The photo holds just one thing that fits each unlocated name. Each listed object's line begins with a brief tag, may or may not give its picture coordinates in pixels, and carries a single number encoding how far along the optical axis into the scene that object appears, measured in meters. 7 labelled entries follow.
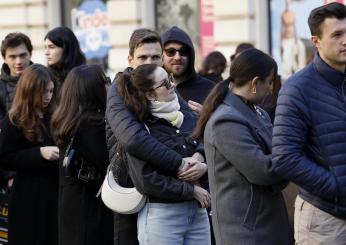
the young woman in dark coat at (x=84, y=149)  8.64
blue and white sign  24.27
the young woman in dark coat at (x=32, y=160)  9.68
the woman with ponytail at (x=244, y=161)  6.57
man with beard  10.07
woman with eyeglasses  7.61
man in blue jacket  6.39
